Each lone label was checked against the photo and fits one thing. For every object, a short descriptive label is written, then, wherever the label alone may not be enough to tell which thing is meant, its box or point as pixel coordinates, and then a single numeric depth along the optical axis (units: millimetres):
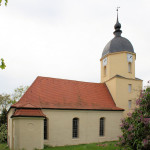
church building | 14406
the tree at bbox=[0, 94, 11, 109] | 38800
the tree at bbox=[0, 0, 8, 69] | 3299
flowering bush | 7922
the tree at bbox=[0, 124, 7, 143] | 21309
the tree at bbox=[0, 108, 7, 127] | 24666
